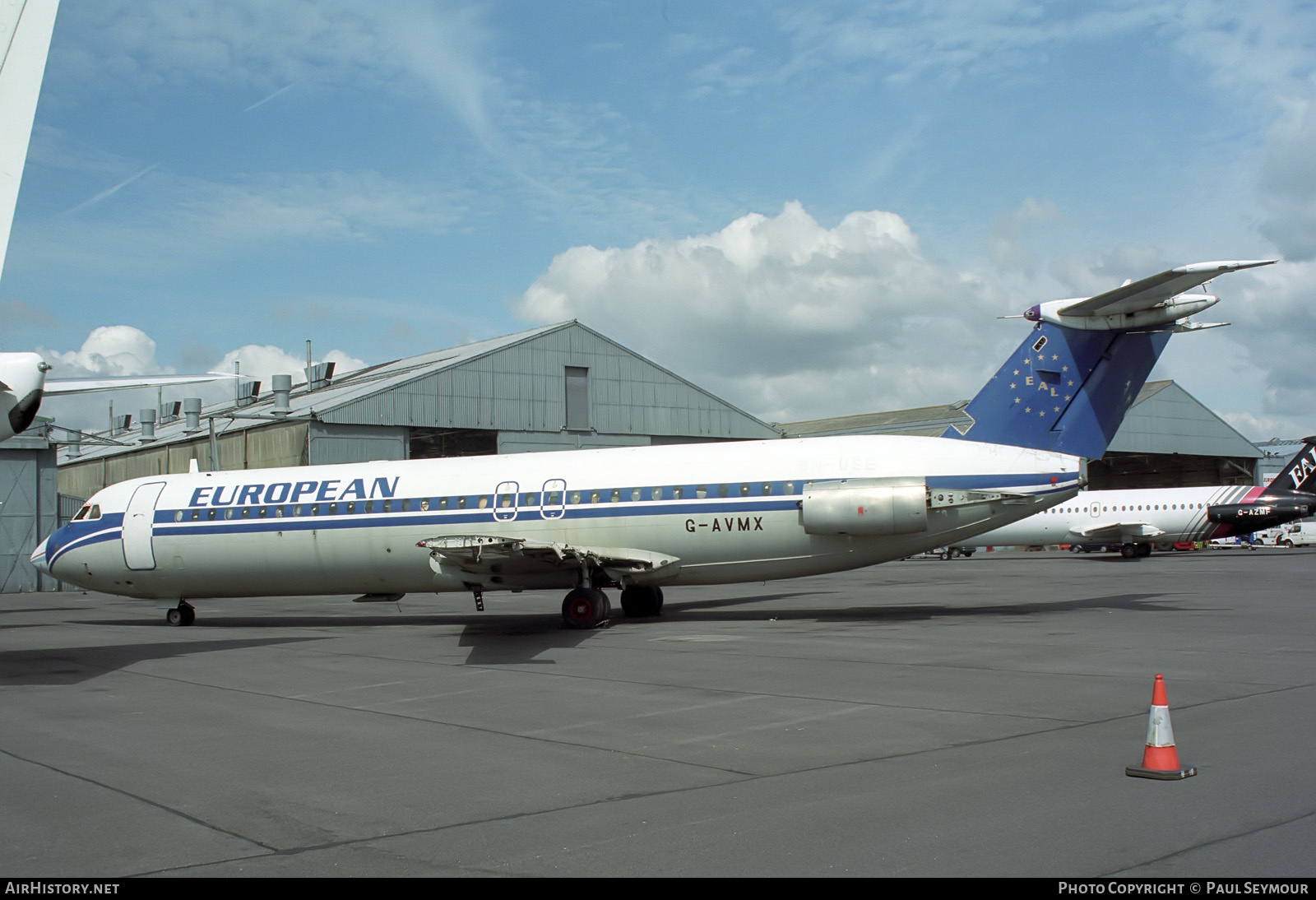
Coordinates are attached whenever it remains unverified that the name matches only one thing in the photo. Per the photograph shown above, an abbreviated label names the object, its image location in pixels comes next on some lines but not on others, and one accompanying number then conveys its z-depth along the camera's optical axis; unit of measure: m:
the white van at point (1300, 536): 66.25
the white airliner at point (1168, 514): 44.69
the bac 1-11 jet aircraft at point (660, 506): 18.58
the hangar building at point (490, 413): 38.34
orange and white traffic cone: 6.79
